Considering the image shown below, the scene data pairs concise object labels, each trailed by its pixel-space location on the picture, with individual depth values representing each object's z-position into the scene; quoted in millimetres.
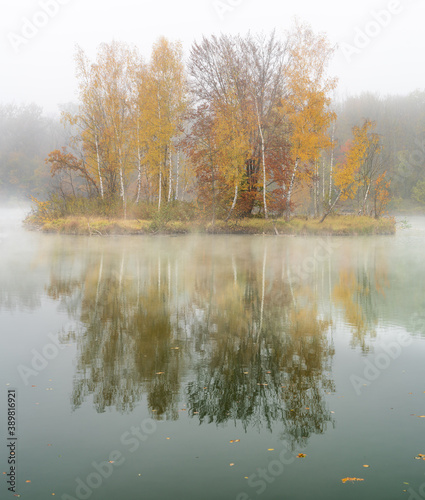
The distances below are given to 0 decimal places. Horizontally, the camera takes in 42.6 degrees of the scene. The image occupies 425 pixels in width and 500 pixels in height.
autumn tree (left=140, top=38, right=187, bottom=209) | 34719
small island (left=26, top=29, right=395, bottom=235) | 32875
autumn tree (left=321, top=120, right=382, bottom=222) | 34000
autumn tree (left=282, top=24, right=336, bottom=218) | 32469
